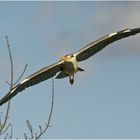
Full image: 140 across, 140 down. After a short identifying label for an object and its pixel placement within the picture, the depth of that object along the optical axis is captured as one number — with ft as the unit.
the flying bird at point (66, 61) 45.70
